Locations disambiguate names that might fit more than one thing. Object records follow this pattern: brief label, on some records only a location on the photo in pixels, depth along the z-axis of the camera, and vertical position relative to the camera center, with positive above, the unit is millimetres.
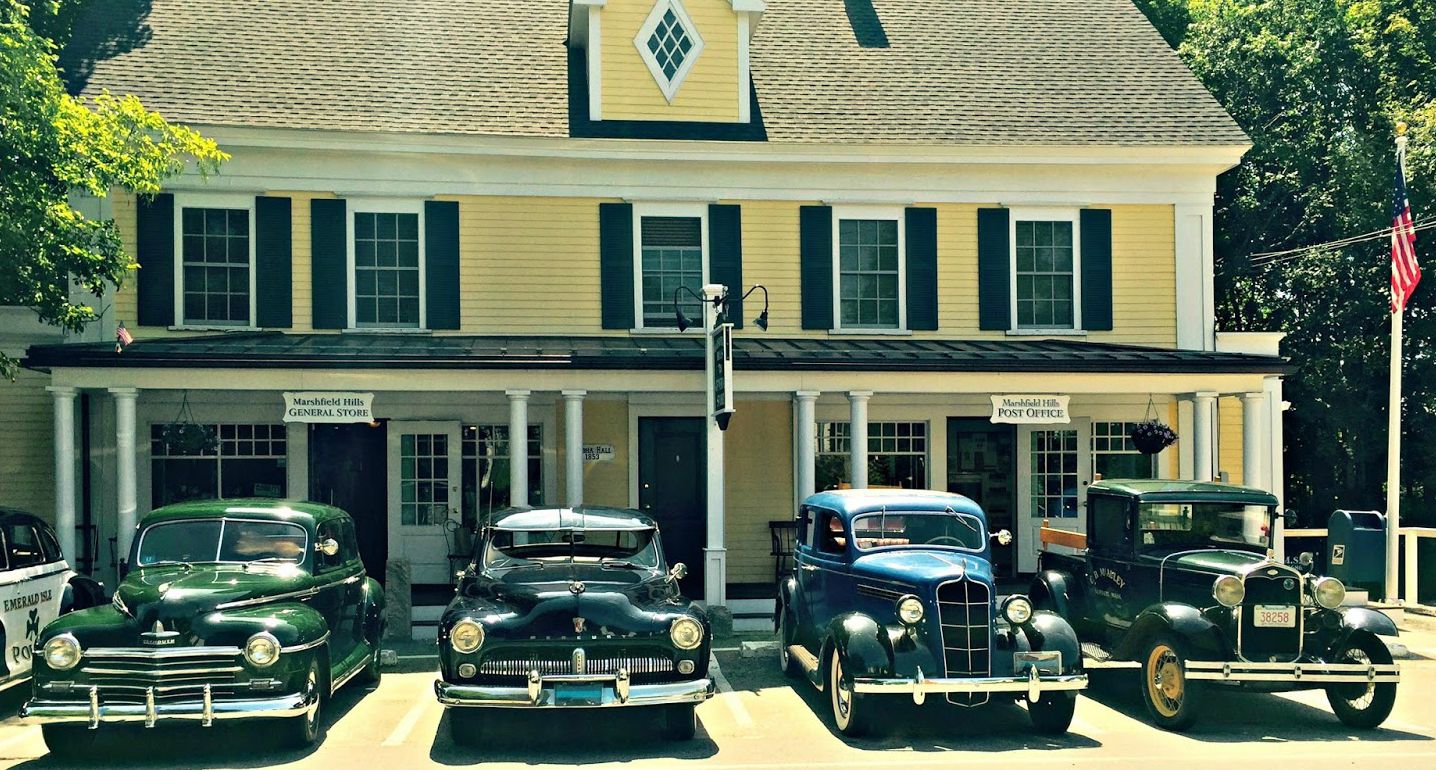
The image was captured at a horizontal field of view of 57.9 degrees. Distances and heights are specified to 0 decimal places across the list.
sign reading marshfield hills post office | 15602 -399
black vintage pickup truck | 9875 -1931
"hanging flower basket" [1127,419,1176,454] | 17125 -826
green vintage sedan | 8727 -1787
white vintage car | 10531 -1776
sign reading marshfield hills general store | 14508 -292
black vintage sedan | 8922 -1919
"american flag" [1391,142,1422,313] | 16312 +1512
